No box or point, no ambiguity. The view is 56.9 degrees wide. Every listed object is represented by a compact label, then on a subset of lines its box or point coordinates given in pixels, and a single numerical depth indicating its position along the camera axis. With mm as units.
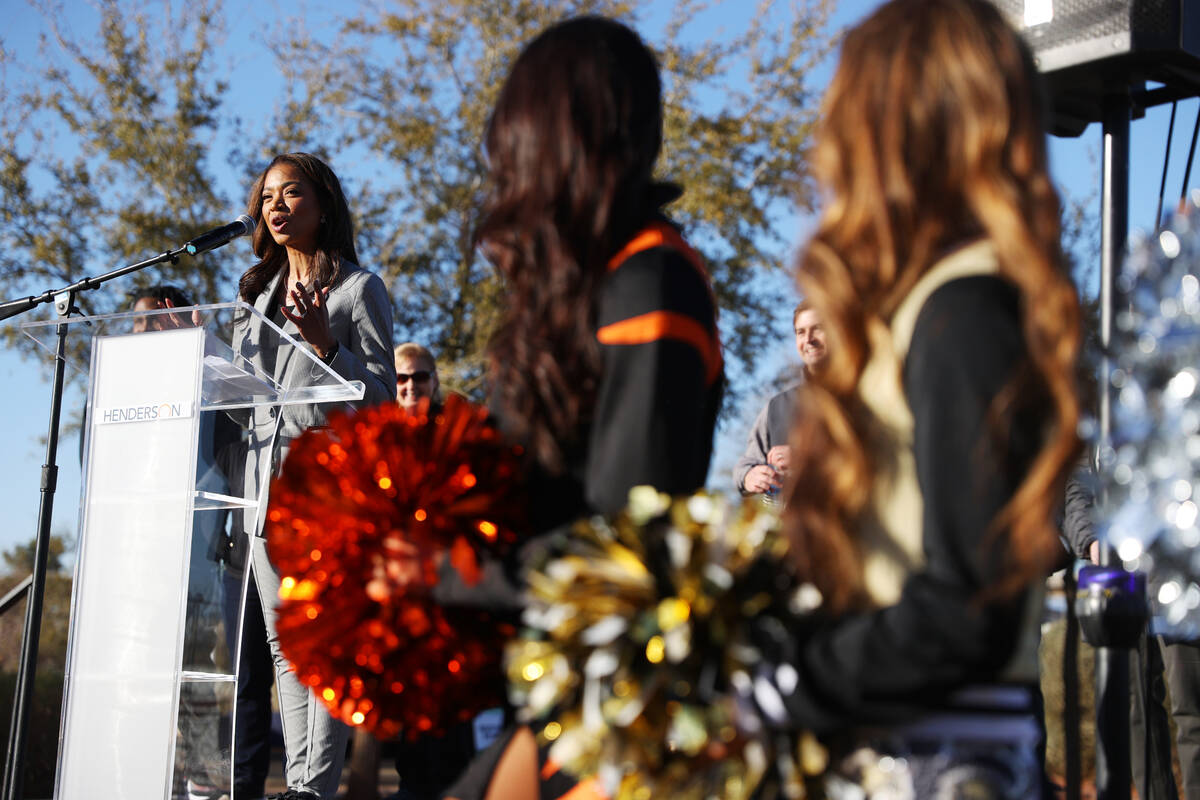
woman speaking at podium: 3551
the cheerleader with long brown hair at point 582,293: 1478
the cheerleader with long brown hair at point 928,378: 1179
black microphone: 3609
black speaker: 2662
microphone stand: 3543
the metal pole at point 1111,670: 2361
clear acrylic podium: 3104
